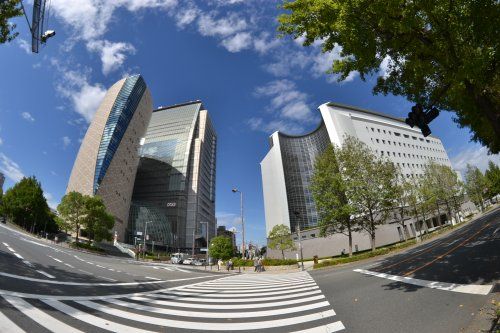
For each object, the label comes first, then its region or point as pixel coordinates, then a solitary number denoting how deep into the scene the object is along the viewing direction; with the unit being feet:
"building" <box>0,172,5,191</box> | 531.91
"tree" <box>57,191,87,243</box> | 167.63
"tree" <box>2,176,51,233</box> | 185.98
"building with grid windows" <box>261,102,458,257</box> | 270.46
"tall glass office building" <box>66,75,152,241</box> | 272.51
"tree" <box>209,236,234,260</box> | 239.30
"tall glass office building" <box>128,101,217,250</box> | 369.09
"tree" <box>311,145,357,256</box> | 105.60
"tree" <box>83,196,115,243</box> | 173.99
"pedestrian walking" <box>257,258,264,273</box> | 100.63
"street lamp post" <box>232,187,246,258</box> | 113.68
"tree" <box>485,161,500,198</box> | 247.09
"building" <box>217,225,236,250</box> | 618.60
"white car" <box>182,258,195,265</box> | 171.07
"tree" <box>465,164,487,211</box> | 207.04
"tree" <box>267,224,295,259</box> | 160.08
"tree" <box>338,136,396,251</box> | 104.99
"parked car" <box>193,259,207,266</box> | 169.70
